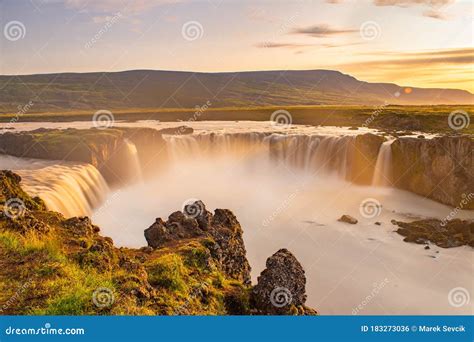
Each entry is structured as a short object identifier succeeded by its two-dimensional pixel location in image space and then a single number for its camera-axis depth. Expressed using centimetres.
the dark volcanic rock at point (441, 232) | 2678
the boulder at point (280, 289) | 1073
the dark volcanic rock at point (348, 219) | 3225
